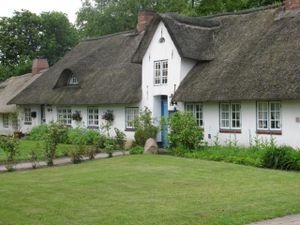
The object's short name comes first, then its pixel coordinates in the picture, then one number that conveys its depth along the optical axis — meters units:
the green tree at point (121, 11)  41.56
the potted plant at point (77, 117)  30.92
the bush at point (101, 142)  26.20
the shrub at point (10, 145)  19.05
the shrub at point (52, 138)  19.95
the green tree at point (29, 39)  54.94
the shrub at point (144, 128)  24.11
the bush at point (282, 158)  16.70
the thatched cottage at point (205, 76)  19.88
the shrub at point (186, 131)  21.44
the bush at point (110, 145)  23.43
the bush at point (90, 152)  20.94
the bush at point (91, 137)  27.14
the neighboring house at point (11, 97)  37.40
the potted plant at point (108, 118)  28.23
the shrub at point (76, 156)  19.92
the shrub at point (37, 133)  32.05
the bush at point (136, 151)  22.22
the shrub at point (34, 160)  19.15
